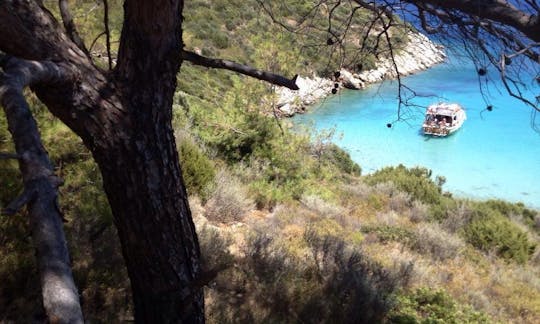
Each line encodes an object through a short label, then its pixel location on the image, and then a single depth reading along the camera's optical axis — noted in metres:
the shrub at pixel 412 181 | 12.04
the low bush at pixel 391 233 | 7.14
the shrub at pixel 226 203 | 5.68
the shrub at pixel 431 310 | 3.89
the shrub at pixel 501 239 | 8.66
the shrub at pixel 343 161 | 17.69
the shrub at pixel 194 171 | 5.76
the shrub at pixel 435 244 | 7.07
